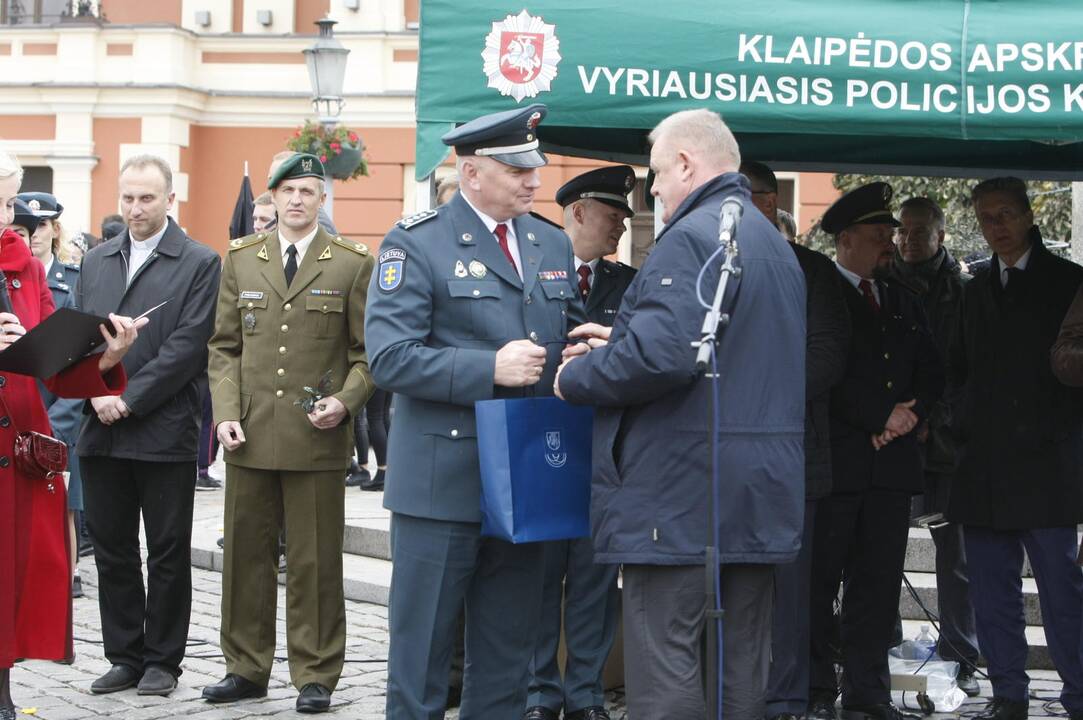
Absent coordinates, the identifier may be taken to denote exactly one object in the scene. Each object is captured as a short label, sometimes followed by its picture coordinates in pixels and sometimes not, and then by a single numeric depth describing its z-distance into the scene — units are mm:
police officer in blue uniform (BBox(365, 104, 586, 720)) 4797
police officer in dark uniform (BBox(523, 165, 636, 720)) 6262
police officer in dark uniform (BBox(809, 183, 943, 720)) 6301
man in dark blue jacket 4520
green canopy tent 5391
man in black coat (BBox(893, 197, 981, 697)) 7422
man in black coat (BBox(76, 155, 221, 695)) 6621
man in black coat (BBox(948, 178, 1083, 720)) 6363
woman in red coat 5801
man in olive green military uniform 6426
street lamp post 15359
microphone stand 4215
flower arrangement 15922
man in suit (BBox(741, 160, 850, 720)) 6109
